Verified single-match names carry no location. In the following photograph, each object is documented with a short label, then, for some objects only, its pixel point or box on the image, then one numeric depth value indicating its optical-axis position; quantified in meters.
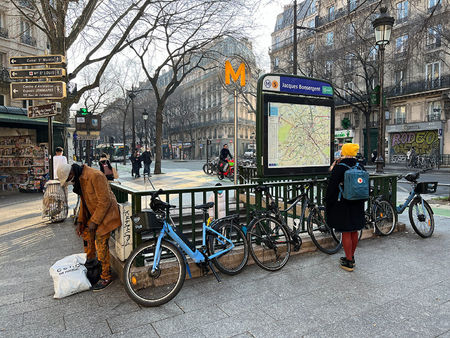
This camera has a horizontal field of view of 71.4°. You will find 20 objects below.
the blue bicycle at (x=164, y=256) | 3.28
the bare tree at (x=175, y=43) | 14.05
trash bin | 7.08
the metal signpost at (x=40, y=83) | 7.38
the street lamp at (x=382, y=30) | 8.53
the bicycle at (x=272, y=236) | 4.18
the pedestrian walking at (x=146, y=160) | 17.53
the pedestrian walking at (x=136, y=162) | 18.41
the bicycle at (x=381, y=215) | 5.51
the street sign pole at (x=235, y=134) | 5.04
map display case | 4.76
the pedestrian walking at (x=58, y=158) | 9.42
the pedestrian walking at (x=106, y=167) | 8.91
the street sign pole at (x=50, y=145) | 7.86
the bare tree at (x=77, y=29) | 10.12
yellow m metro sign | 5.46
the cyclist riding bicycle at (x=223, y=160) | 15.18
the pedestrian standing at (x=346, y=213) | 4.08
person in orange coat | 3.55
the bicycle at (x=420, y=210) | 5.51
